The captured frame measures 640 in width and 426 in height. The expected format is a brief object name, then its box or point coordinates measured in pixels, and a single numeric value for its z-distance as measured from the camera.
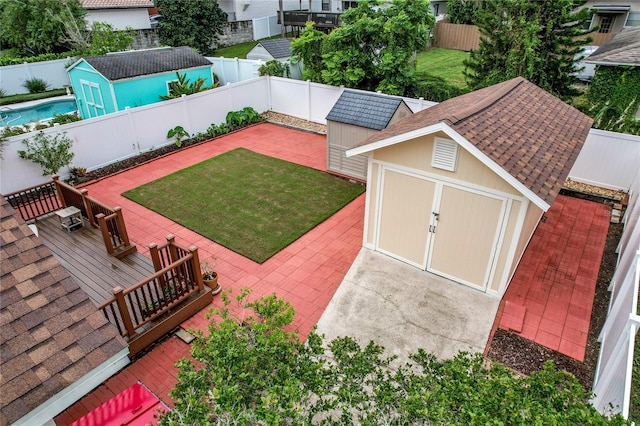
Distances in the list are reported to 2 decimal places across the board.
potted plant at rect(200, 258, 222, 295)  8.02
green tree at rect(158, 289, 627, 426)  3.06
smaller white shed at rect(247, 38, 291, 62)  20.09
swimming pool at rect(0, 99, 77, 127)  18.39
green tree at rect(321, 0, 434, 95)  14.86
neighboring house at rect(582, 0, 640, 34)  25.61
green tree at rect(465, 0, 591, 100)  13.92
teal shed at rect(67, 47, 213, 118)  15.40
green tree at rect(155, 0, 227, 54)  25.30
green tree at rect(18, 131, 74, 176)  11.20
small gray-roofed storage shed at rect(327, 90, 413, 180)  11.52
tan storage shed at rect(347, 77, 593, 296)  6.77
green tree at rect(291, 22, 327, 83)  16.55
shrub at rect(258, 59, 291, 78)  18.22
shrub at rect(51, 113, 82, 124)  13.44
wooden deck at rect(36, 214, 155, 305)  7.69
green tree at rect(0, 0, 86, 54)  21.59
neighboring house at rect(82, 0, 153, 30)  25.55
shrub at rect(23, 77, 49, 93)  21.39
